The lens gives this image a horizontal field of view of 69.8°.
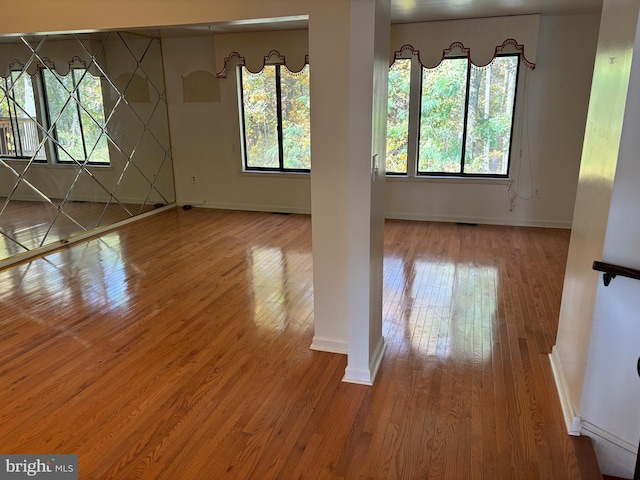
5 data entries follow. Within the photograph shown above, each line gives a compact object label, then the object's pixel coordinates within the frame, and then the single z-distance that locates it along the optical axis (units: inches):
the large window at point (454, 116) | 221.3
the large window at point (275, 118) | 247.3
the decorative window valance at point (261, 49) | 233.9
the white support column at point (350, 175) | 84.9
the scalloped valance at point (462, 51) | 207.6
